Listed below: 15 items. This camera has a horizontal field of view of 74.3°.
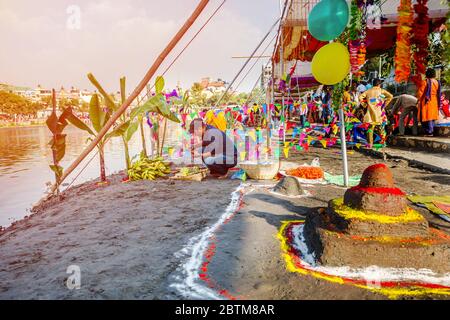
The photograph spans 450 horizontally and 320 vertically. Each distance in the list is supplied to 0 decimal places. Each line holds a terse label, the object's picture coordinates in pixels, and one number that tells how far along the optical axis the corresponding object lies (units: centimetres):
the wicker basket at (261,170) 591
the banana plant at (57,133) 649
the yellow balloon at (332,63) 411
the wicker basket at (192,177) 643
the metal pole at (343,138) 485
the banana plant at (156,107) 675
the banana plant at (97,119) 668
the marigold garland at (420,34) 498
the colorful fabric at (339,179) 541
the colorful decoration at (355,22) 460
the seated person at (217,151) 673
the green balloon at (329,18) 406
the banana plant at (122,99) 662
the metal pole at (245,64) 736
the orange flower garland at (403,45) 499
